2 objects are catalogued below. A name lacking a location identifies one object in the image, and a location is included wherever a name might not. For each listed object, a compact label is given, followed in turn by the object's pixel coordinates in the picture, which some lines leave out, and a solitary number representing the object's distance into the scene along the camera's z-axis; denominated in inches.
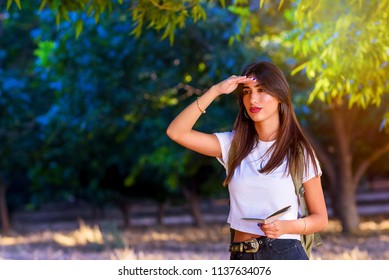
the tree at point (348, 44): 460.0
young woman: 245.2
